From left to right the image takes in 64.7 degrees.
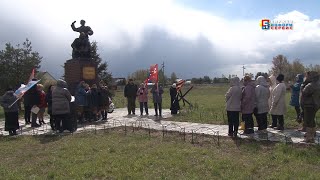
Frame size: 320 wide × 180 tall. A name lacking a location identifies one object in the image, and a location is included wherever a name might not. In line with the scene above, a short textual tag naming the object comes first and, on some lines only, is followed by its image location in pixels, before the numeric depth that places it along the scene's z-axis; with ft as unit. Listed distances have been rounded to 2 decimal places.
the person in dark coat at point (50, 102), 27.15
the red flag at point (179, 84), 39.89
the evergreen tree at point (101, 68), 67.95
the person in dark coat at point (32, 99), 30.86
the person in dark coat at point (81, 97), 30.90
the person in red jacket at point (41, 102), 31.43
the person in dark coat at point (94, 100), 31.94
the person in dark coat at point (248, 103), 22.07
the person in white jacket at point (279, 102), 23.42
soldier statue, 36.60
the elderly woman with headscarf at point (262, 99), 22.66
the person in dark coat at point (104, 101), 32.98
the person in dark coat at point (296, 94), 26.87
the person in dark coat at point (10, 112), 26.32
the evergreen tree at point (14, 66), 53.43
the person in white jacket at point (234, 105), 21.91
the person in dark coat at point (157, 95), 36.29
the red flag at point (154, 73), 37.66
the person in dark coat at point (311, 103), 18.84
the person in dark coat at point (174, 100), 37.40
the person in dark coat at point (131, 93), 38.09
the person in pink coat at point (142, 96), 38.09
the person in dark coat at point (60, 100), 25.77
